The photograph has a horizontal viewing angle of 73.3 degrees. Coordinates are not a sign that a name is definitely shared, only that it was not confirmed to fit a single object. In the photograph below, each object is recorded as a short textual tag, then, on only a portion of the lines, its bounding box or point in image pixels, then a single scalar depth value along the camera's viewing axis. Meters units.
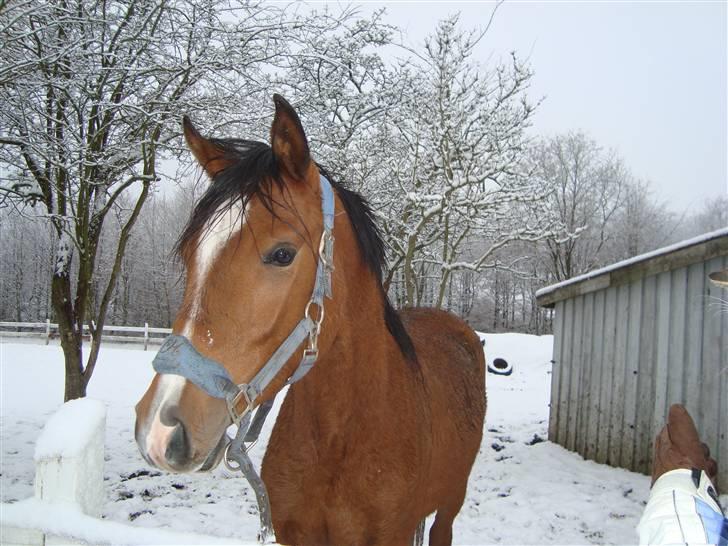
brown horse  1.26
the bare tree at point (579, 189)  25.22
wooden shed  5.03
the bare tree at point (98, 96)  3.94
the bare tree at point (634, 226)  26.25
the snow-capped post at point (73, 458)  1.32
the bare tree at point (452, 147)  6.94
